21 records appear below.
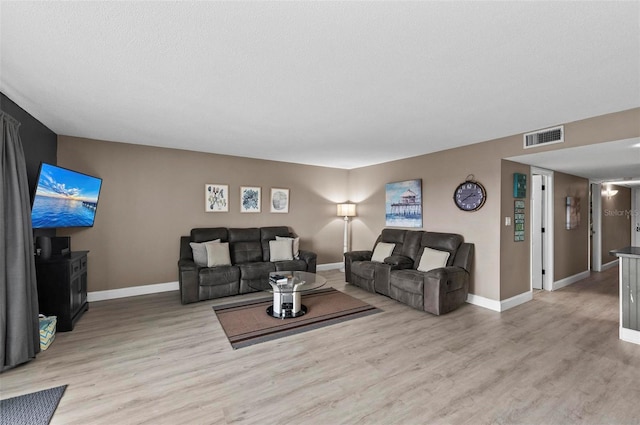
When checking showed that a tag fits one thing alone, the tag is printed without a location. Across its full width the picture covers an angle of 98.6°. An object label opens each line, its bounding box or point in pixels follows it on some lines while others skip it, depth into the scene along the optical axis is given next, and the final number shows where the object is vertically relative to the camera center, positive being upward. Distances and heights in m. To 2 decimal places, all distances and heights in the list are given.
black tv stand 2.97 -0.81
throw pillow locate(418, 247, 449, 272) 4.12 -0.76
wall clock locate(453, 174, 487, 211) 4.06 +0.22
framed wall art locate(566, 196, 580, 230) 5.25 -0.07
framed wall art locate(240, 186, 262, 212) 5.38 +0.26
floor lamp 6.25 -0.02
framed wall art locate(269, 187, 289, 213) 5.71 +0.24
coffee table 3.45 -1.07
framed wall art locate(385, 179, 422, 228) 5.01 +0.13
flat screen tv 2.93 +0.19
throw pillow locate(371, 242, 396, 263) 4.94 -0.75
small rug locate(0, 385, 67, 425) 1.78 -1.33
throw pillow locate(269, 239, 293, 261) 5.03 -0.72
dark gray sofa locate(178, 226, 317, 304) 4.04 -0.88
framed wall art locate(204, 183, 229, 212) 5.02 +0.28
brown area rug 3.04 -1.35
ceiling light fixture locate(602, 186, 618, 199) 6.56 +0.39
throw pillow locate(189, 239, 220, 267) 4.38 -0.65
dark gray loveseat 3.70 -0.93
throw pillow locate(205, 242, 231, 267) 4.36 -0.68
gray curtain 2.32 -0.40
